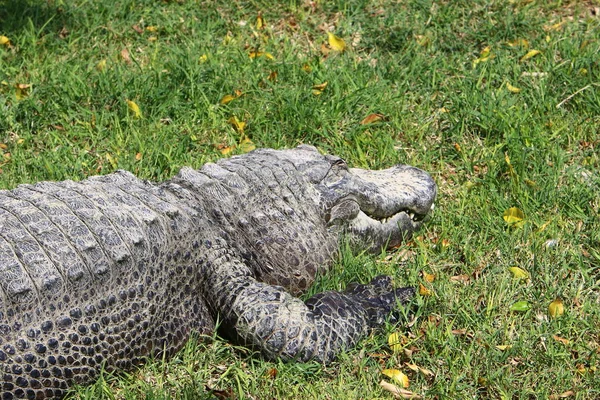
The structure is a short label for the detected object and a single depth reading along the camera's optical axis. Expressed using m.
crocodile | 7.40
